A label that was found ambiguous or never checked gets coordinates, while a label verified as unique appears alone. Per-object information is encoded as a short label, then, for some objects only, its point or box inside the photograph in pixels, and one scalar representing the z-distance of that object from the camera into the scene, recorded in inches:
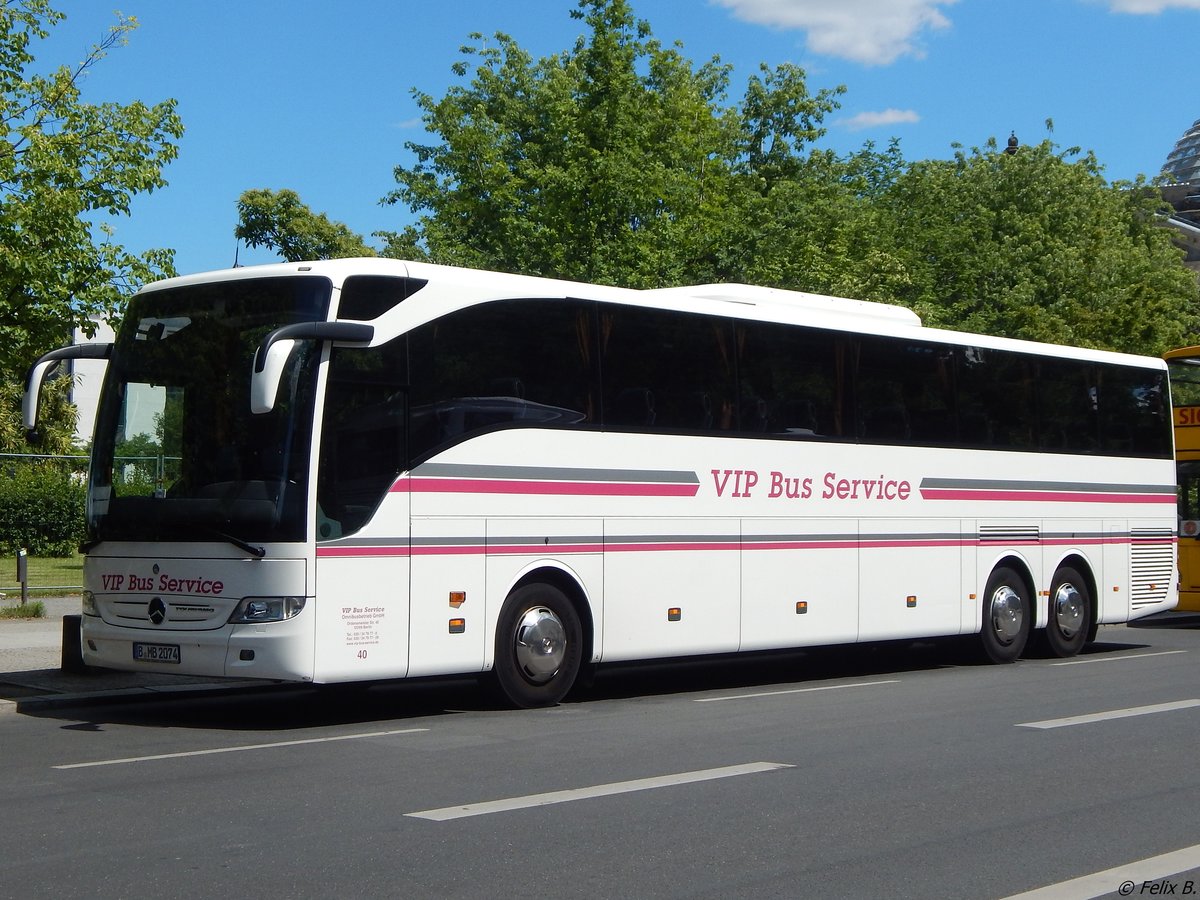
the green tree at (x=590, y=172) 1258.6
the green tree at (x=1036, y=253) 1726.1
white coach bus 449.4
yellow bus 997.2
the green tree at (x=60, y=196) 820.6
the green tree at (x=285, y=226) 2778.1
